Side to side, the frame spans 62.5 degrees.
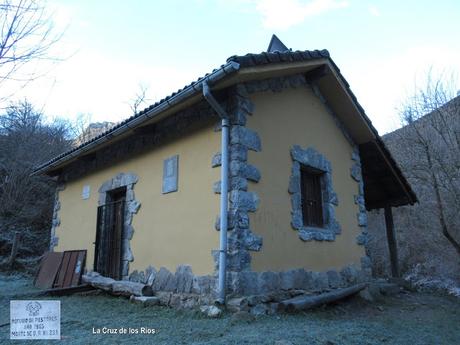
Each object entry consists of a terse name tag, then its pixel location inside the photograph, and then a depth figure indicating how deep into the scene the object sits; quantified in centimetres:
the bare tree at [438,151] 869
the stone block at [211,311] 415
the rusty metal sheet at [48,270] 742
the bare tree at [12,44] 363
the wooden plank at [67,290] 598
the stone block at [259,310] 426
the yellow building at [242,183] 478
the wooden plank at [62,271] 730
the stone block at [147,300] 495
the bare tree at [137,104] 2012
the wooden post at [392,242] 831
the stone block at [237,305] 421
